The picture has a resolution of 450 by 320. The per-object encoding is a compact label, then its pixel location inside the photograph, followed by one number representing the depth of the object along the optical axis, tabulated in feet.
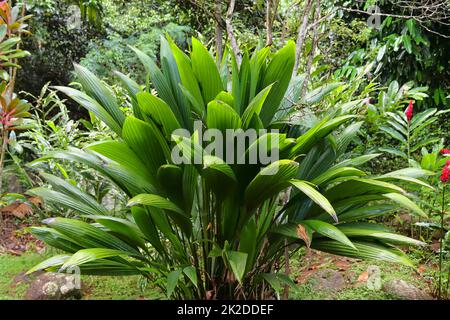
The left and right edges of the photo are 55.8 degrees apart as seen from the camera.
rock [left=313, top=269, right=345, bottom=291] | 7.81
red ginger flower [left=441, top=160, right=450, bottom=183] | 6.53
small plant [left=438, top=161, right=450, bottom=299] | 6.53
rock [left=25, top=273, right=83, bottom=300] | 7.62
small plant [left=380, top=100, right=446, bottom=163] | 9.33
